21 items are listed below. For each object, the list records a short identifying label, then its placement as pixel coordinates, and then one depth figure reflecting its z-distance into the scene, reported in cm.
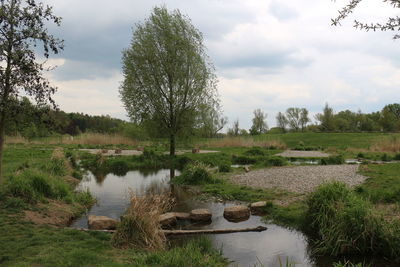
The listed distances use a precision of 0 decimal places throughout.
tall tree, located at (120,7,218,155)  2422
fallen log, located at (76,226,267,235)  866
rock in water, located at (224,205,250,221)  1030
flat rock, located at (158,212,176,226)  941
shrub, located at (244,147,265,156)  2708
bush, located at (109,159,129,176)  2238
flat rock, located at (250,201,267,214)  1093
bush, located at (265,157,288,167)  2134
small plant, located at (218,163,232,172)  1933
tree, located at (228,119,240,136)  7716
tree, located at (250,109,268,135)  8450
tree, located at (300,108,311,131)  8688
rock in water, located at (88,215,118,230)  885
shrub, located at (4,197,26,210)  933
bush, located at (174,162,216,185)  1633
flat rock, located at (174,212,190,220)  1037
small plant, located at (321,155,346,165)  2167
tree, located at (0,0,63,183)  808
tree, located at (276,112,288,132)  8972
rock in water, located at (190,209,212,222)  1020
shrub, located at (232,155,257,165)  2389
